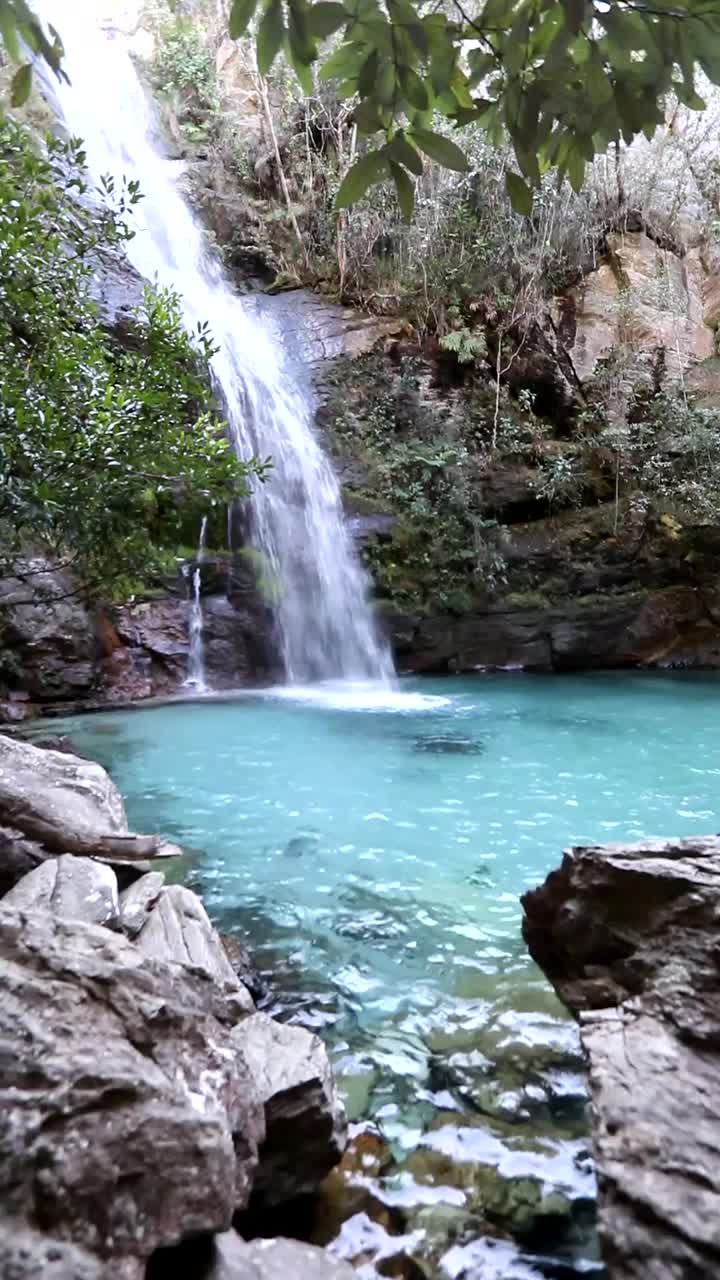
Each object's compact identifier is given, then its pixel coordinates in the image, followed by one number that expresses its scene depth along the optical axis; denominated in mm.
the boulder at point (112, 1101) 1506
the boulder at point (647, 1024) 1495
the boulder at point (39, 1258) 1348
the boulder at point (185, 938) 2934
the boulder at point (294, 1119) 2203
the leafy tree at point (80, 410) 4949
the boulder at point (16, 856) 3730
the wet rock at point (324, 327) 16156
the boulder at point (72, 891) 3129
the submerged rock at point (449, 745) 8025
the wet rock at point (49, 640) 10273
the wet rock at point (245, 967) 3385
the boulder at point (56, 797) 3924
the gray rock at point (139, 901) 3188
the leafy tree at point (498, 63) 1247
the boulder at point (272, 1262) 1646
